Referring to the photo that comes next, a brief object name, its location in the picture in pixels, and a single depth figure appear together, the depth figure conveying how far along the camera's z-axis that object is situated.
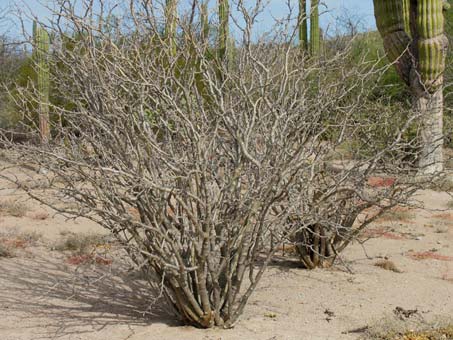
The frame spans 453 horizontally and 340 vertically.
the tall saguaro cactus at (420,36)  12.59
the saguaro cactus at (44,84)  12.42
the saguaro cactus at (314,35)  14.79
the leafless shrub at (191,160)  4.46
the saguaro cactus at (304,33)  15.10
